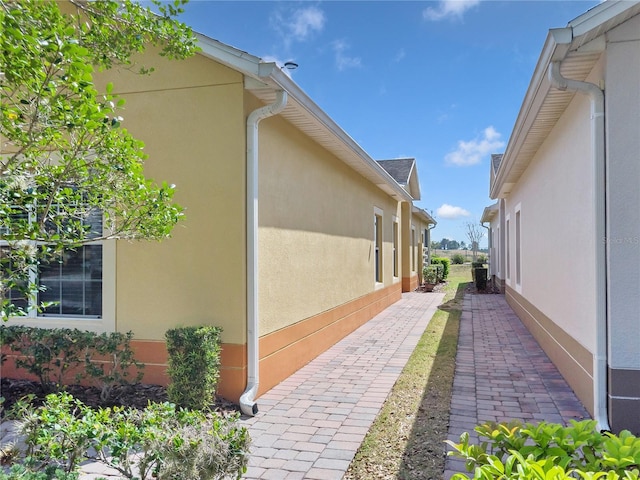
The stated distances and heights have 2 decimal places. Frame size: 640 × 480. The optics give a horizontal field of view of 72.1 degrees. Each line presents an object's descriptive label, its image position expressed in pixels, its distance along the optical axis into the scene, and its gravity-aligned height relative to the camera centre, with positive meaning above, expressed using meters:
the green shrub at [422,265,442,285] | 19.72 -1.29
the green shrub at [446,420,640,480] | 1.76 -0.93
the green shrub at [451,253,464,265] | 41.49 -1.31
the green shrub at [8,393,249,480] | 2.58 -1.19
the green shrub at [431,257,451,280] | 24.50 -0.96
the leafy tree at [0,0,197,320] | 2.28 +0.67
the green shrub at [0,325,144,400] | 4.91 -1.19
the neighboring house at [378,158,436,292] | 18.19 +1.10
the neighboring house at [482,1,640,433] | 4.04 +0.52
